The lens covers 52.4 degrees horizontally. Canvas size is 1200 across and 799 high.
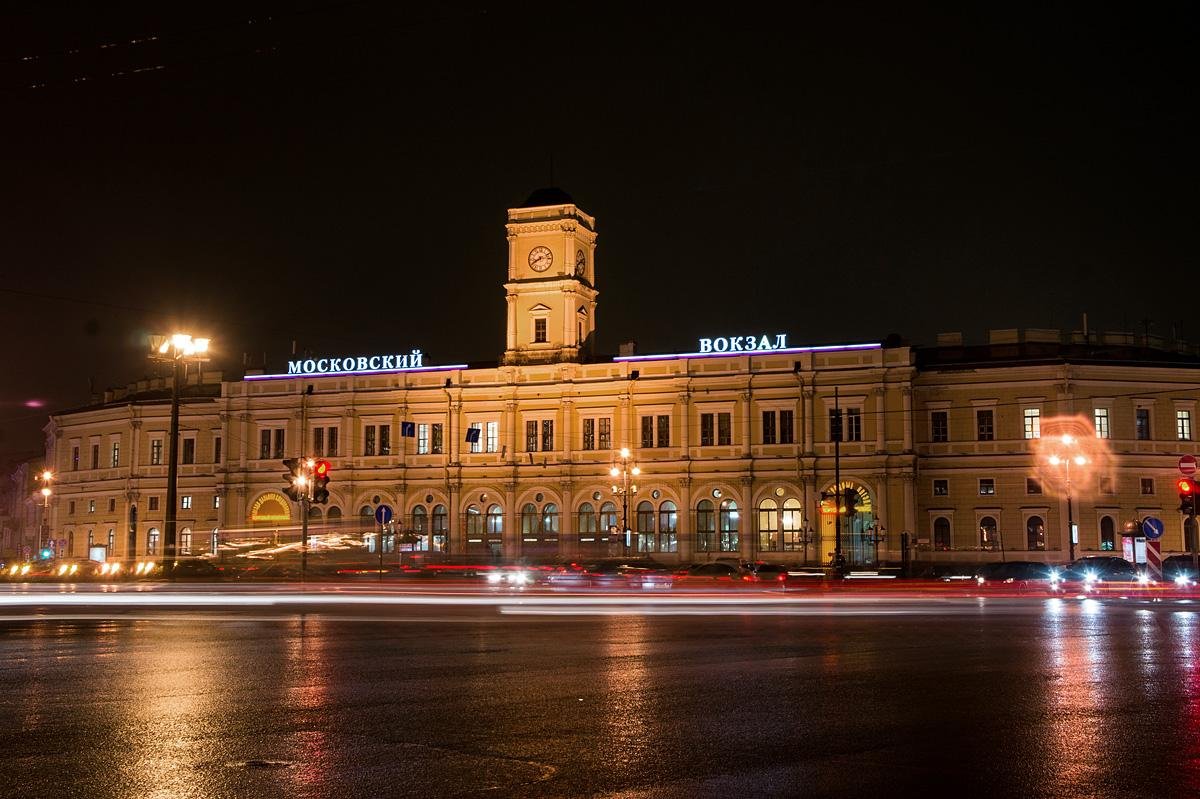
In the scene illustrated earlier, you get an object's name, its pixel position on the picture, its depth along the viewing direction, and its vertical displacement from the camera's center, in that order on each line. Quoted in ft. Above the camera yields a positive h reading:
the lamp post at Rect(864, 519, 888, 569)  219.61 -1.06
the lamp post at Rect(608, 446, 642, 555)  222.28 +10.11
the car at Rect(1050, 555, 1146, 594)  165.17 -6.31
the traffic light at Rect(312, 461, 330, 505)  111.45 +4.71
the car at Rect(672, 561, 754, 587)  132.67 -5.68
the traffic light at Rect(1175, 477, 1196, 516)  93.76 +2.39
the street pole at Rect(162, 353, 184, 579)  120.78 +4.80
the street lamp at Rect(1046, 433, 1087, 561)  208.03 +11.21
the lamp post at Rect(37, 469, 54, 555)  296.30 +3.10
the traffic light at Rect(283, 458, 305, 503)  119.34 +5.35
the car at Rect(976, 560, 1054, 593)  170.60 -6.33
